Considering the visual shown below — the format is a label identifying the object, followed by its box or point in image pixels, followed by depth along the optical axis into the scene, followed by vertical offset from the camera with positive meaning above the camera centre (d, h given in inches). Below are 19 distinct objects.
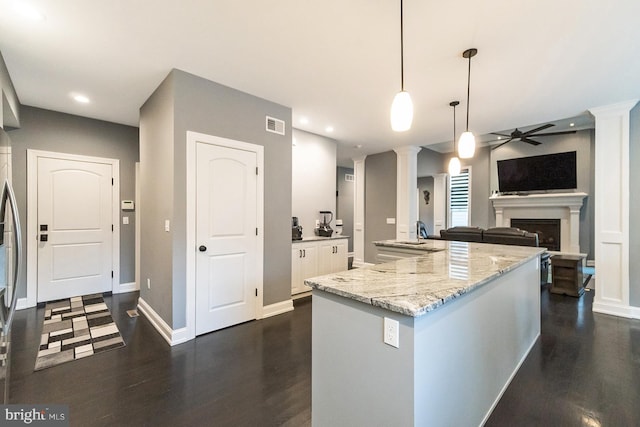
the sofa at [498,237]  169.9 -15.2
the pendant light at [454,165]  140.6 +24.8
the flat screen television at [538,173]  250.7 +39.2
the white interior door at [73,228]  154.6 -8.6
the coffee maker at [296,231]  172.6 -10.9
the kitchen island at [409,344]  46.9 -25.8
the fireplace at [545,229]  263.7 -14.9
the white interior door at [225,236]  118.0 -10.2
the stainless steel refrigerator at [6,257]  64.6 -10.9
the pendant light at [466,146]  105.1 +25.9
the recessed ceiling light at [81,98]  135.7 +57.6
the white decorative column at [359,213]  273.4 +0.5
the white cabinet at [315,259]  168.6 -29.7
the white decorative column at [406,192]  237.8 +18.5
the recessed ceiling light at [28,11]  76.8 +57.5
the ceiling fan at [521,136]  200.4 +57.2
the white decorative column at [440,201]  342.3 +15.6
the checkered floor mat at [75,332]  102.0 -51.2
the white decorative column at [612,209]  141.4 +2.4
